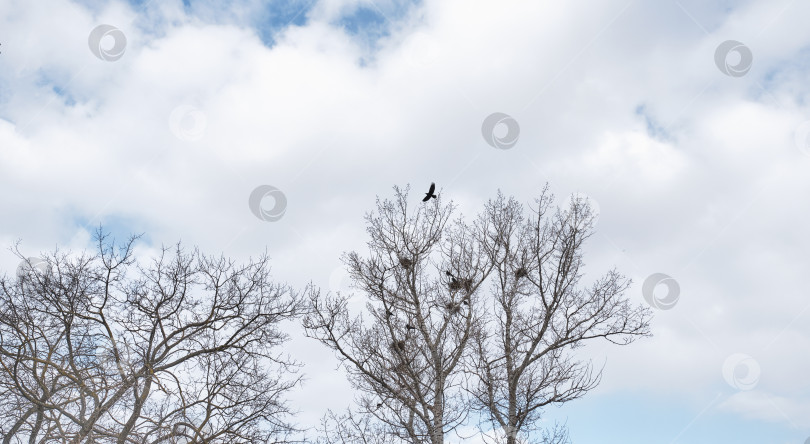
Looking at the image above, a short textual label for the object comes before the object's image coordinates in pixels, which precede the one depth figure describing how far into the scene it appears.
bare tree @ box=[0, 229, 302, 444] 13.24
